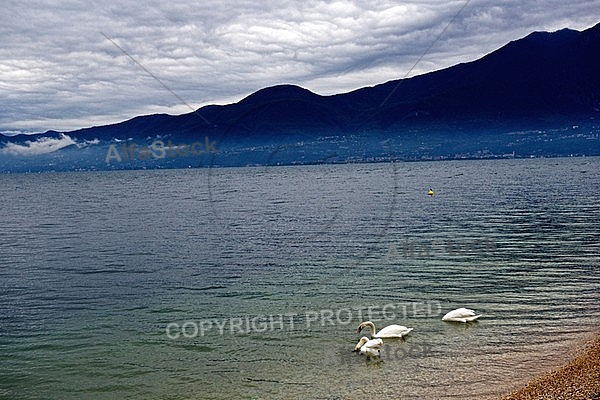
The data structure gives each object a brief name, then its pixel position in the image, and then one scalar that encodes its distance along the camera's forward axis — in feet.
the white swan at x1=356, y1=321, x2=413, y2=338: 63.62
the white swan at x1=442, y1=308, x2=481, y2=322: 69.51
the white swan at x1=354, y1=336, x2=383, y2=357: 58.75
